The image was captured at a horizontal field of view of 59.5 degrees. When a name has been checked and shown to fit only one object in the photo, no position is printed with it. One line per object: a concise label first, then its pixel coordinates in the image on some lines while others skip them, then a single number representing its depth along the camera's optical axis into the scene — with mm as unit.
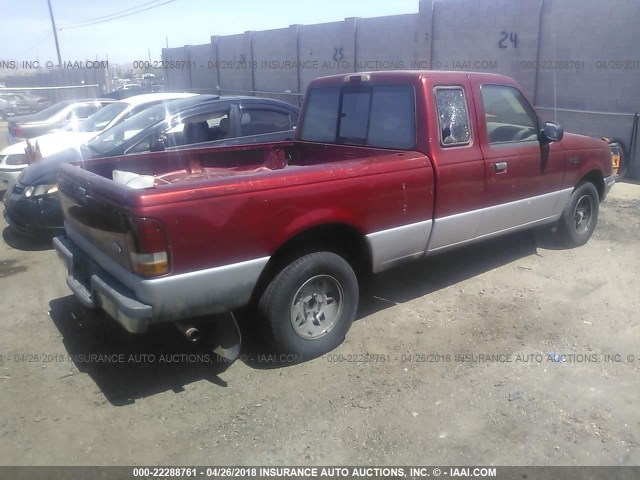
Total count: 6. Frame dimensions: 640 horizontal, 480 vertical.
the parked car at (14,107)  27019
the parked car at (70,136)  8117
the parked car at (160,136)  6355
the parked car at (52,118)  11215
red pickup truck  3215
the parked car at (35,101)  26756
